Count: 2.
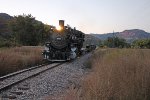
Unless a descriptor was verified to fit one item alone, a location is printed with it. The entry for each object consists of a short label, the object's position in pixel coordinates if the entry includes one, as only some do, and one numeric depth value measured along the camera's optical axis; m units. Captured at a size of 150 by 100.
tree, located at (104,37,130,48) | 55.52
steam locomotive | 14.72
